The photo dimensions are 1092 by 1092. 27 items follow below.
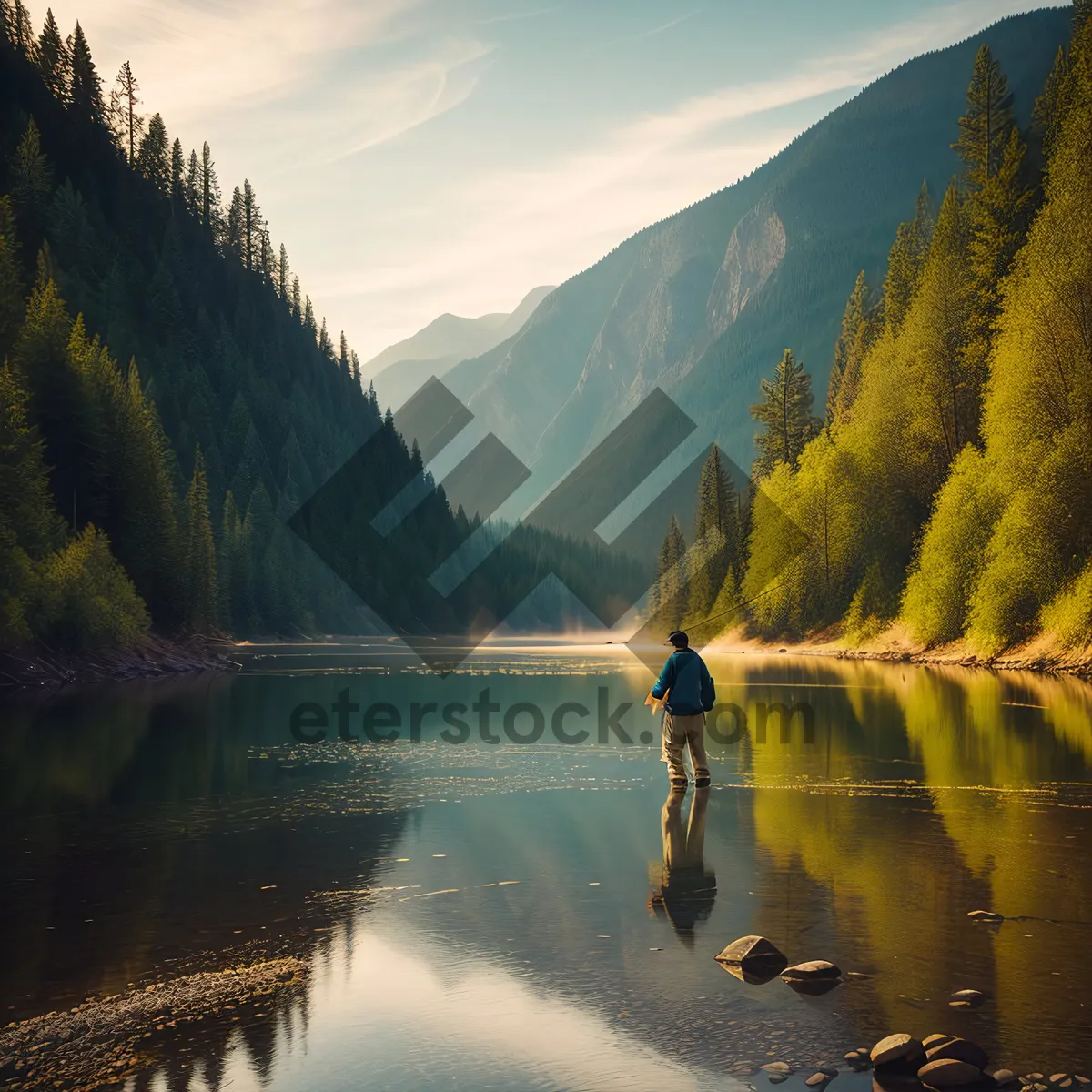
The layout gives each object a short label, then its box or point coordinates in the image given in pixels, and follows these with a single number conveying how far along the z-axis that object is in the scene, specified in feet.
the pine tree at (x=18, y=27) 503.20
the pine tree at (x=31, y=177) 413.59
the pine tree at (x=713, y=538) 423.64
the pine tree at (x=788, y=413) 368.68
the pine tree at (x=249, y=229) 625.00
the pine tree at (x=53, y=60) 515.91
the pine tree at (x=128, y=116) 554.87
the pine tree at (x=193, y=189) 583.17
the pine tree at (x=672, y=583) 496.64
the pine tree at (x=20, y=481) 163.94
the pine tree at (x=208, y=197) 598.34
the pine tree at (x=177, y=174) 572.10
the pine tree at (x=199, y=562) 259.60
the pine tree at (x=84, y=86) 524.93
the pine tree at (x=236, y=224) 611.47
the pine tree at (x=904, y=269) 285.02
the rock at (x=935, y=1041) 23.58
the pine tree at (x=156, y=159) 554.87
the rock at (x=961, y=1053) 23.12
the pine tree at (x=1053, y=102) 207.10
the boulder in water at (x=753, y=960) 29.96
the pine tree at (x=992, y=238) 217.15
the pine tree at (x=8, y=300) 200.54
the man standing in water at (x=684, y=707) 65.62
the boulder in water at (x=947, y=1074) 22.41
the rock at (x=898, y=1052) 23.31
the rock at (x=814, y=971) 29.32
